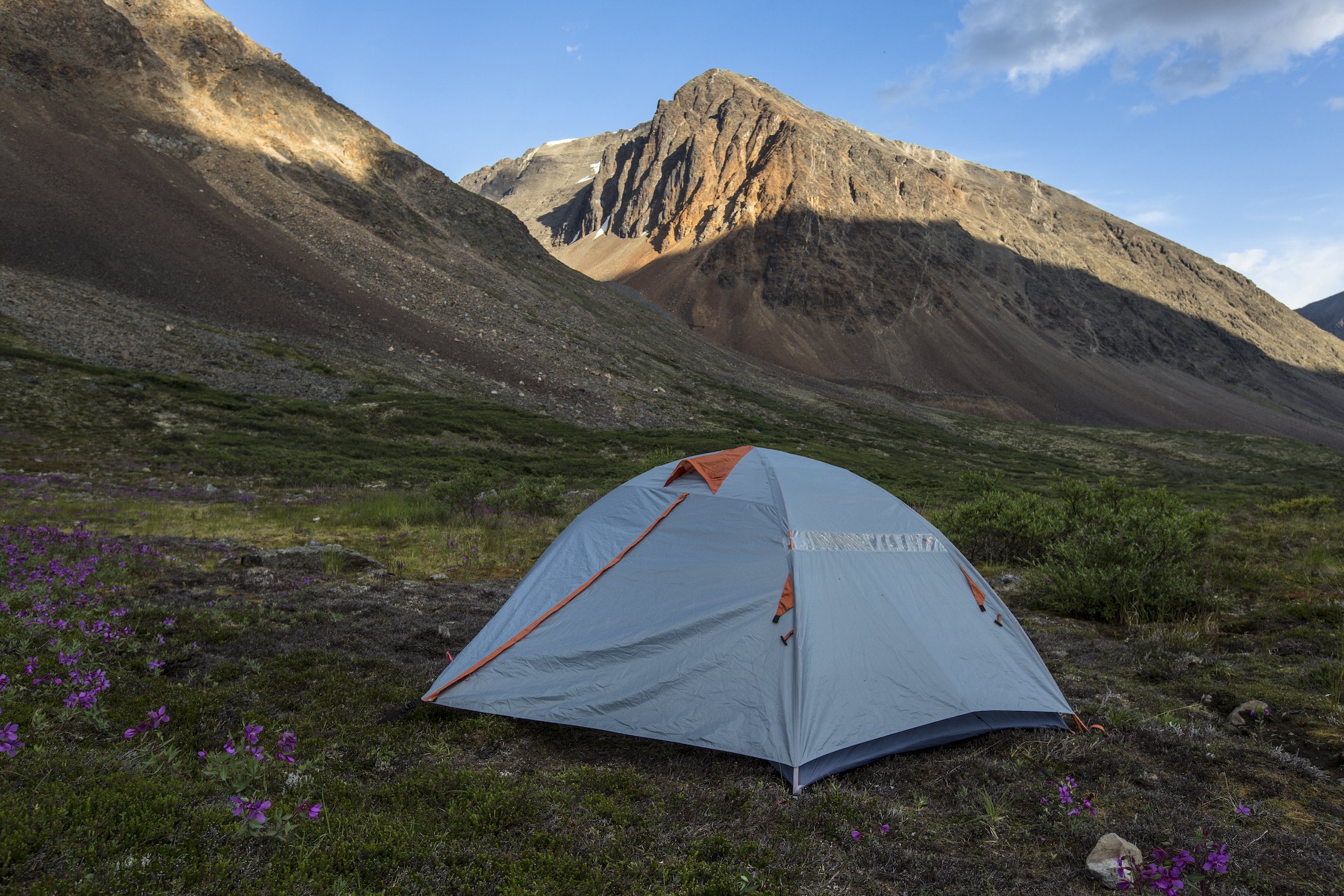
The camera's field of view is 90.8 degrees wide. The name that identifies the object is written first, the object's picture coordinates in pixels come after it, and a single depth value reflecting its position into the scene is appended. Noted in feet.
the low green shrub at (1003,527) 43.32
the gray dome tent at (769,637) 17.07
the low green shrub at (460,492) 56.18
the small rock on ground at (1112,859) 11.72
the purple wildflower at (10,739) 11.31
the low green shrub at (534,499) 59.11
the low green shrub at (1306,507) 60.13
